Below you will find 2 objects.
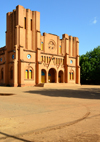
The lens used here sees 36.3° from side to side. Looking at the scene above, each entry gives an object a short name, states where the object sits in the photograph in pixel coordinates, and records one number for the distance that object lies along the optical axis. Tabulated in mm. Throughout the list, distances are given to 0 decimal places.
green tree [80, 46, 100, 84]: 51031
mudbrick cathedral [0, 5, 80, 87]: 34750
